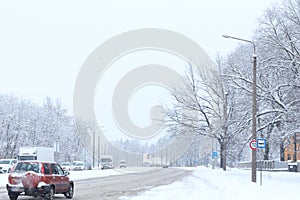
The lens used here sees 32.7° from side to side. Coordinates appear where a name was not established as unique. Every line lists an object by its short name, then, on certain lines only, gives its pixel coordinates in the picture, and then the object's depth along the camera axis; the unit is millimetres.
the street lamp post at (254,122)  31167
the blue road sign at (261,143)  27609
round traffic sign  28920
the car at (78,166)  80488
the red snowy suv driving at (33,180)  19344
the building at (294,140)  38981
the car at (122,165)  119838
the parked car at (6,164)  59281
